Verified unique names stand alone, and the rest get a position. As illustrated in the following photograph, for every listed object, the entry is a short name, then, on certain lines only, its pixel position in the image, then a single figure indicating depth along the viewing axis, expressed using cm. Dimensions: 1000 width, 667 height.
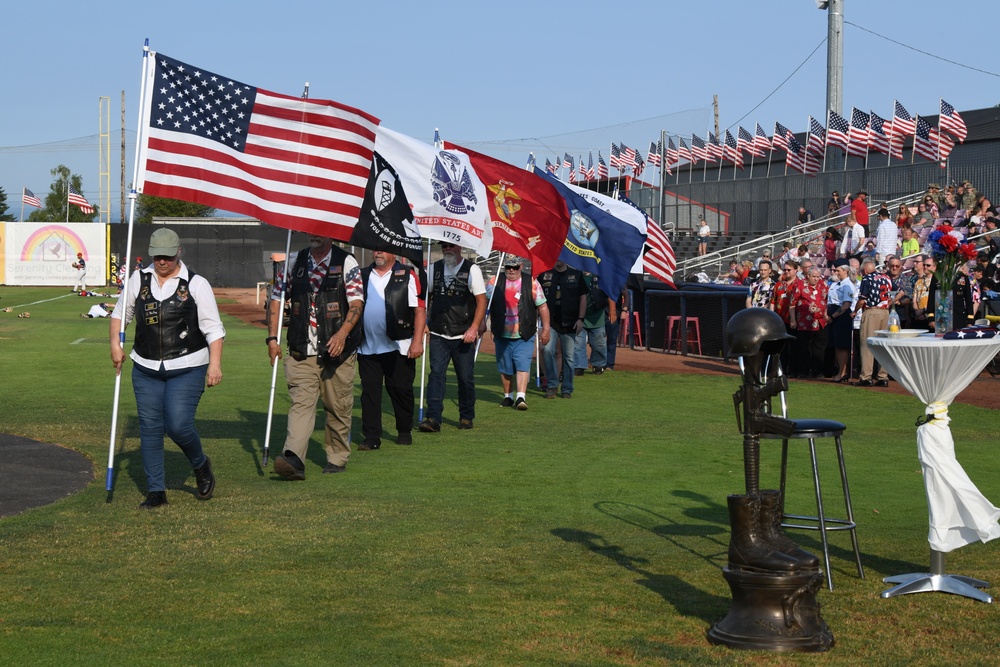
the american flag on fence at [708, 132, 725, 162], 4533
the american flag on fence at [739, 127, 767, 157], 4309
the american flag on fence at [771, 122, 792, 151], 4203
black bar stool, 621
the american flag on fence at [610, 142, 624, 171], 4904
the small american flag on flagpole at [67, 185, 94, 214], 7288
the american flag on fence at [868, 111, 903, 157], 3566
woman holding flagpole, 829
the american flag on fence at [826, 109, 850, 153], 3725
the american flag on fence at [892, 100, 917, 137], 3497
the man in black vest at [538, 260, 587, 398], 1641
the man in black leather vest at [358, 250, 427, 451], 1132
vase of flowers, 668
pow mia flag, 1108
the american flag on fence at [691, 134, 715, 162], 4553
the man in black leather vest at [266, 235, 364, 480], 968
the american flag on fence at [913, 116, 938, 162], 3319
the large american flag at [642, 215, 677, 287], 2025
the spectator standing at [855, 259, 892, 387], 1817
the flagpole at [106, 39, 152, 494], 845
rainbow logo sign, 6638
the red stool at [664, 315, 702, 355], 2477
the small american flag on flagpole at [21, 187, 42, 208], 7669
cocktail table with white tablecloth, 626
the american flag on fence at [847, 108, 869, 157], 3644
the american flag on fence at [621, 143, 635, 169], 4818
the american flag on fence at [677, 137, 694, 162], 4622
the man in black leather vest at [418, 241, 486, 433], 1258
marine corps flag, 1325
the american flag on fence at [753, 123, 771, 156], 4247
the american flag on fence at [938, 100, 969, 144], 3253
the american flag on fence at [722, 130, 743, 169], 4400
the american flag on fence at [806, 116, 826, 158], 3834
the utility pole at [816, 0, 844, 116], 3953
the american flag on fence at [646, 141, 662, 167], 4584
